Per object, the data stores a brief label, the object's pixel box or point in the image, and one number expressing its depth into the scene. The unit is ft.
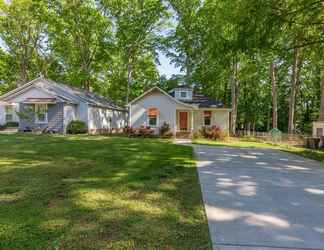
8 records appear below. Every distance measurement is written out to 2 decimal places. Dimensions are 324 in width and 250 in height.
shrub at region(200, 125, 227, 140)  66.74
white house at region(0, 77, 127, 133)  68.33
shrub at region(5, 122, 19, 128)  78.31
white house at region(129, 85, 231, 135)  72.33
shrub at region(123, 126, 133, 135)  68.02
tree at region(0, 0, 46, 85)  103.60
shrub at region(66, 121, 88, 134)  68.80
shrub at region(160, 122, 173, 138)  68.39
